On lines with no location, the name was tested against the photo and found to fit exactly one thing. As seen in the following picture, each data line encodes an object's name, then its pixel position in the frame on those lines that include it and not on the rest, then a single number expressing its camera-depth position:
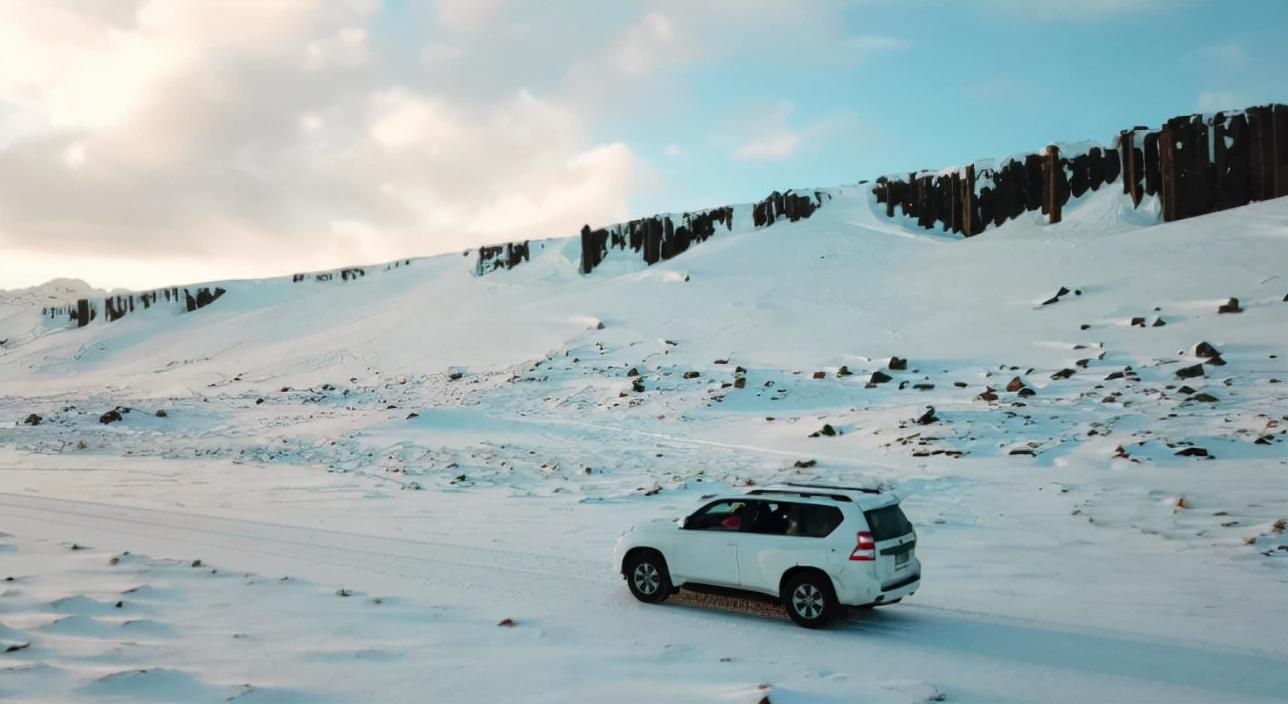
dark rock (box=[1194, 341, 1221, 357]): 26.11
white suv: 9.98
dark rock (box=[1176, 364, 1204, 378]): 24.91
